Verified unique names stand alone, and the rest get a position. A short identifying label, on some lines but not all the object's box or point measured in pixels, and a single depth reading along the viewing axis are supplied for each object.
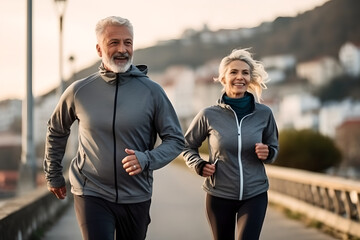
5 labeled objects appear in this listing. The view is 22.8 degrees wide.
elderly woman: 6.38
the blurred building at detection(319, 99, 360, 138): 176.00
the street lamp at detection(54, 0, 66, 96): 23.67
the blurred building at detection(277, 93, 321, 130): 182.64
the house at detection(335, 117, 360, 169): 133.38
